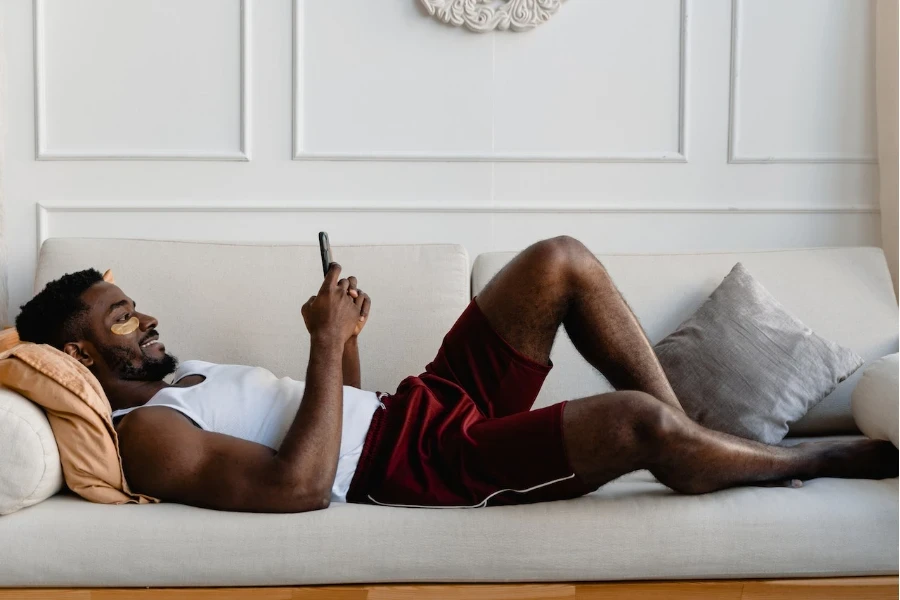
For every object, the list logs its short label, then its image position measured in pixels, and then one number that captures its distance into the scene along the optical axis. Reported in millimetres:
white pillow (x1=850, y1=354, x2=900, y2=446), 1701
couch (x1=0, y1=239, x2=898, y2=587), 1490
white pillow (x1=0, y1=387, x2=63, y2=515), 1494
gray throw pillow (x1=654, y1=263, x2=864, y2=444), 1993
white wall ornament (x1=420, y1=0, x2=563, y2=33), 2557
